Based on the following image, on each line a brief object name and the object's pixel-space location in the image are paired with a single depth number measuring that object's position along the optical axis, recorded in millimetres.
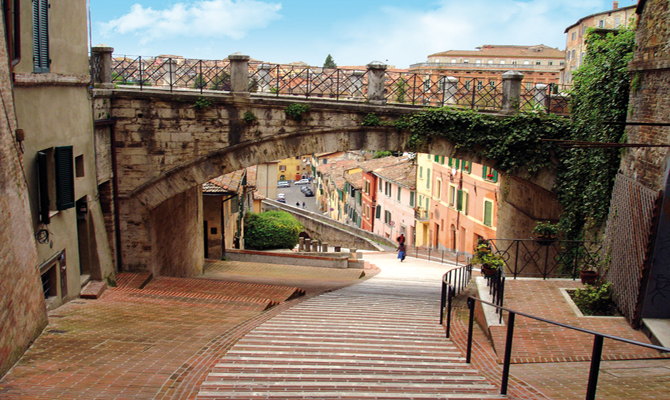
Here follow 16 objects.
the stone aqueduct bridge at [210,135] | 12672
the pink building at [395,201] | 39750
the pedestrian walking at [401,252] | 26297
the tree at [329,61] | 75950
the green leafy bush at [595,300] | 9078
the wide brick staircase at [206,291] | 11070
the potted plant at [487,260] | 10180
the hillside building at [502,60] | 61312
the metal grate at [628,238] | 8172
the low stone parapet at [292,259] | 21250
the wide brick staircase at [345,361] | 5309
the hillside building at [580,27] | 47219
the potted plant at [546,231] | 12664
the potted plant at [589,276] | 10078
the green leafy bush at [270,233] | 29547
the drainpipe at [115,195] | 12696
